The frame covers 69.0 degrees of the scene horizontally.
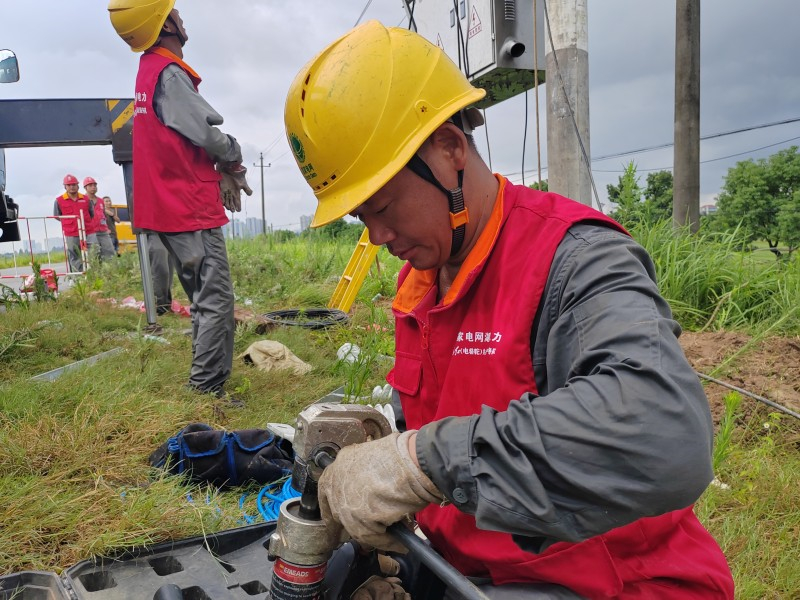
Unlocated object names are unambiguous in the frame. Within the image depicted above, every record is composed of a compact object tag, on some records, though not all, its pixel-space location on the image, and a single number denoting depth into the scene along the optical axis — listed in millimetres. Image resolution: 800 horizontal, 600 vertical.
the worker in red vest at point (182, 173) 3512
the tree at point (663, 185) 36819
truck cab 5617
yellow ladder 6352
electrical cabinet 4511
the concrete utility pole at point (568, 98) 3598
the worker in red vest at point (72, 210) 11161
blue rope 2439
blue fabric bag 2637
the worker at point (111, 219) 14245
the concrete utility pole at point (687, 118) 5762
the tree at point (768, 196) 31344
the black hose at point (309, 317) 5738
